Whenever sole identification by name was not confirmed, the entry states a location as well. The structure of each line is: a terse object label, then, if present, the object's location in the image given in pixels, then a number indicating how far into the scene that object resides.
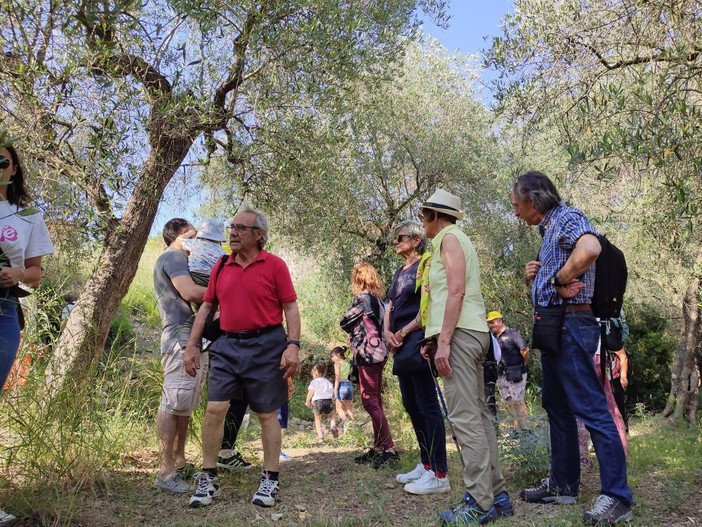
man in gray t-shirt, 4.37
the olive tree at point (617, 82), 3.94
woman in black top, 4.53
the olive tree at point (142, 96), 4.59
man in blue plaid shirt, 3.51
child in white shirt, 8.79
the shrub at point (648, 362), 15.31
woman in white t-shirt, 3.10
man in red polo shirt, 4.13
